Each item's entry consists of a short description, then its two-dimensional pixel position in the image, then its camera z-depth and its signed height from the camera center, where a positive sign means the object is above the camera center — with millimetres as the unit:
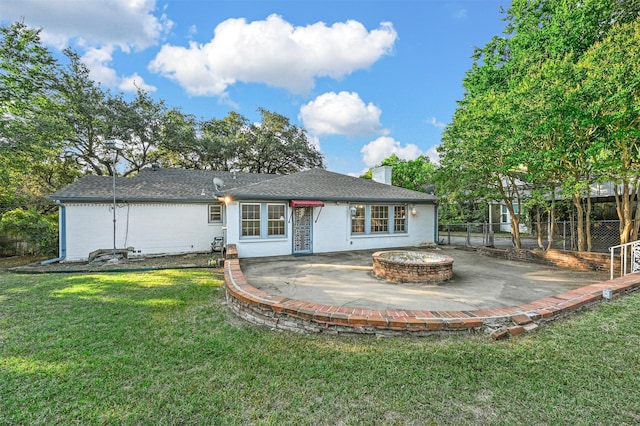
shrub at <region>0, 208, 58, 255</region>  12000 -624
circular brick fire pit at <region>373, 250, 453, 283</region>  6152 -1273
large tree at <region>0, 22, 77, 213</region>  11500 +5186
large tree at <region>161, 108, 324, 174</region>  21780 +6144
